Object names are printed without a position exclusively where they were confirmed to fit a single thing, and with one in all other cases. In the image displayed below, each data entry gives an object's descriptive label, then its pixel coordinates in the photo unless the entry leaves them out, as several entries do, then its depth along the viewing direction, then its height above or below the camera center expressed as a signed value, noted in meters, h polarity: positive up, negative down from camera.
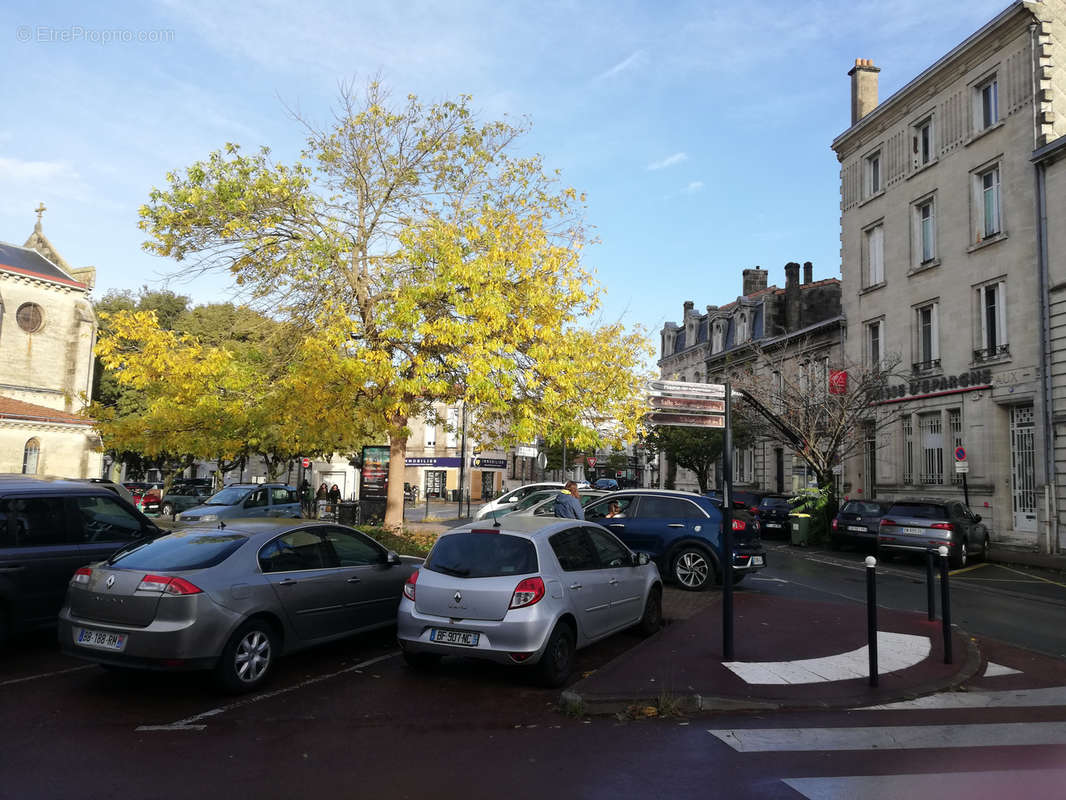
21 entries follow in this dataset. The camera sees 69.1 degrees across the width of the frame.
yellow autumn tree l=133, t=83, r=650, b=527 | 14.39 +3.62
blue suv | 12.81 -1.01
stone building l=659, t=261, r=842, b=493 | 34.09 +6.99
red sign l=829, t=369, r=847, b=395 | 26.94 +3.36
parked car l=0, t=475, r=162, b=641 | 7.56 -0.87
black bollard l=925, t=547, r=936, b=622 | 8.52 -1.27
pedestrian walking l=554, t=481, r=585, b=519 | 14.71 -0.70
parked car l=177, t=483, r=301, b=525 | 20.11 -1.13
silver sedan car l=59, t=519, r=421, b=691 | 6.25 -1.21
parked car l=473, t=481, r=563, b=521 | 21.17 -0.86
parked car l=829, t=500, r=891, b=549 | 21.05 -1.20
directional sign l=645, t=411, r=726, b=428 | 8.26 +0.59
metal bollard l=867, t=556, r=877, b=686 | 6.95 -1.26
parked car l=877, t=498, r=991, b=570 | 18.03 -1.12
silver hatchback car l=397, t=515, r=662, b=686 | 6.75 -1.17
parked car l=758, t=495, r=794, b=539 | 25.98 -1.29
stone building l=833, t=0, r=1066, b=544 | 22.28 +7.18
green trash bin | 23.81 -1.60
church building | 39.72 +6.85
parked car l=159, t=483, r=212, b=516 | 30.80 -1.71
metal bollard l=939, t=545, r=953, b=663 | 7.61 -1.25
